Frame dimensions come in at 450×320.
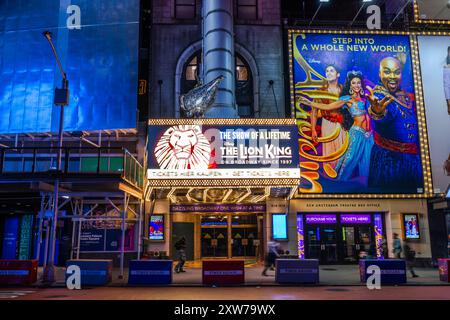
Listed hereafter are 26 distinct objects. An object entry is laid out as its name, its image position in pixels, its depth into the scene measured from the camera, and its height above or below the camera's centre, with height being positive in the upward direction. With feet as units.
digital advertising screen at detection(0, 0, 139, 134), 86.63 +38.22
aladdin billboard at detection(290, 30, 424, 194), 84.58 +26.51
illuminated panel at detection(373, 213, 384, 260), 84.48 +2.64
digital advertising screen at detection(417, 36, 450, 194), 85.76 +30.32
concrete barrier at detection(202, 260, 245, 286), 55.31 -3.93
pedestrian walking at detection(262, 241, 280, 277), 62.73 -2.01
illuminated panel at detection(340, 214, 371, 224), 85.30 +4.72
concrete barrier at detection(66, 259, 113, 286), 55.67 -3.86
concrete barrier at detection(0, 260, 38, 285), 56.34 -3.83
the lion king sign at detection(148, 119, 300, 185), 67.05 +14.71
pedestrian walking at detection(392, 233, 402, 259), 64.28 -0.94
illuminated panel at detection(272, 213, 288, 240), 82.28 +3.11
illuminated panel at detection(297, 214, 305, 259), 83.15 +0.91
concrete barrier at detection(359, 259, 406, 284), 55.06 -3.83
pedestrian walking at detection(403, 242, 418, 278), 62.75 -2.15
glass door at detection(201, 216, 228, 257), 89.10 +1.34
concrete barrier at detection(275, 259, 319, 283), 55.57 -3.91
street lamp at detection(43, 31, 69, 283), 57.45 +7.87
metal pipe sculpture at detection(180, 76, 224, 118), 79.71 +27.60
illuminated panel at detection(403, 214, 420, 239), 83.10 +2.93
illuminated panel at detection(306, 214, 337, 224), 84.84 +4.55
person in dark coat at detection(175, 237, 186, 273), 70.28 -1.96
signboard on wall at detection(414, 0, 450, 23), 94.07 +52.11
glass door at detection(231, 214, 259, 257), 89.56 +1.50
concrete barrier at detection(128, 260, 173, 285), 55.57 -3.90
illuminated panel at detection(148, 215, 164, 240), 81.51 +2.86
